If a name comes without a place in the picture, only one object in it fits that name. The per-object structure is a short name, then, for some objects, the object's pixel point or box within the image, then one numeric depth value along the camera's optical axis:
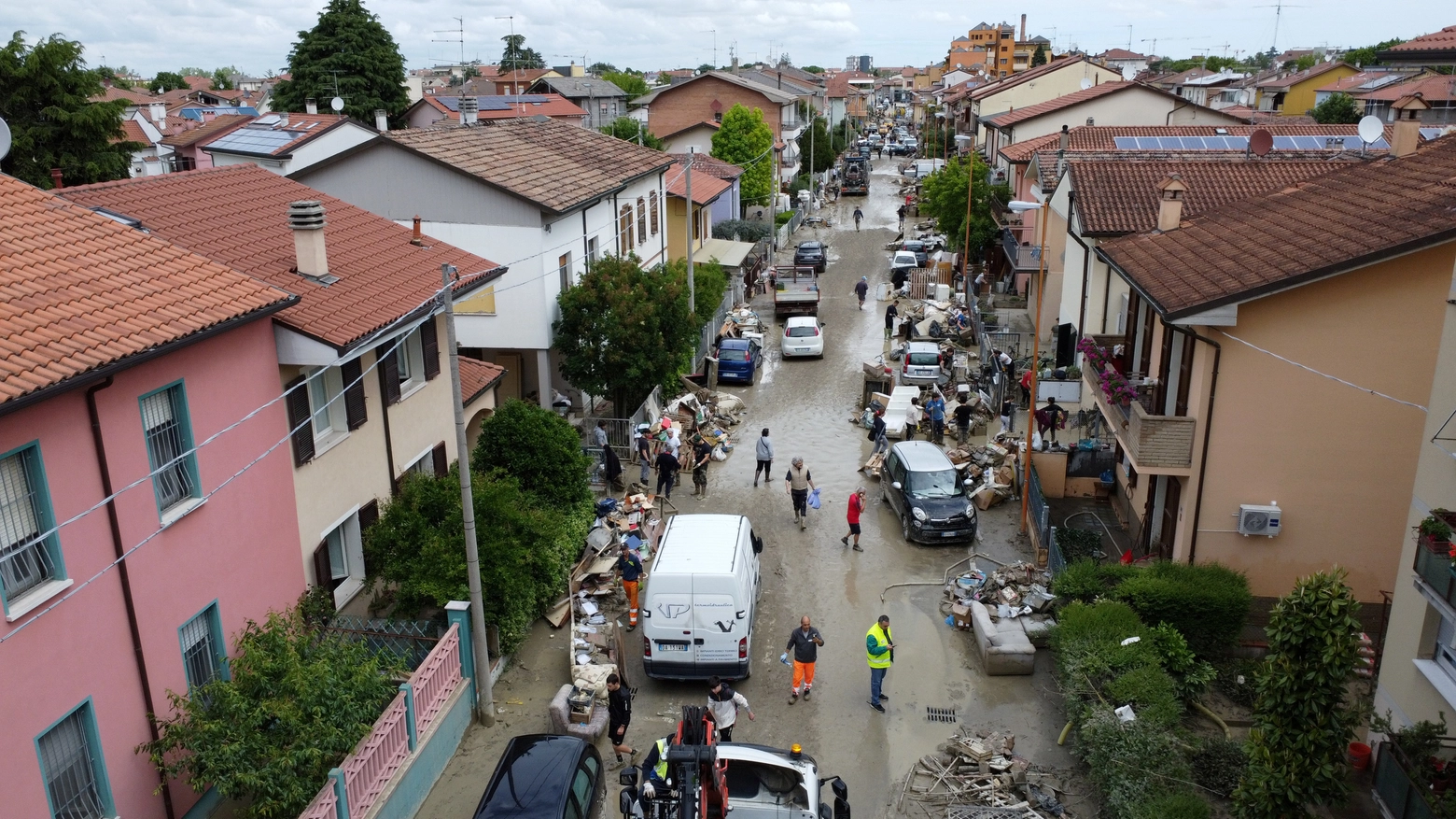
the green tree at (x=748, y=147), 58.62
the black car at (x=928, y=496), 20.28
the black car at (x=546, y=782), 10.88
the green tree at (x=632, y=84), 107.50
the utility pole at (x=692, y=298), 29.40
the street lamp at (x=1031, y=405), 18.91
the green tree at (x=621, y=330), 24.16
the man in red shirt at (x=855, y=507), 19.94
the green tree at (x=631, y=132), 63.62
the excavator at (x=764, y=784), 9.96
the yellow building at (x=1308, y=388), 14.66
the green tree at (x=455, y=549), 14.18
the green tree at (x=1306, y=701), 9.76
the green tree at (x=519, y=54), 124.09
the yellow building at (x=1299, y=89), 78.69
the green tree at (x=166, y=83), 138.75
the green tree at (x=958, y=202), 43.06
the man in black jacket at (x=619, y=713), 13.23
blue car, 32.16
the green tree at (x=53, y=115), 38.94
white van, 14.58
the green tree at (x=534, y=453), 18.30
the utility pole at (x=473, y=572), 12.82
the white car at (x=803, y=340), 34.84
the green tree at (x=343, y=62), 65.06
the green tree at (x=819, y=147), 80.75
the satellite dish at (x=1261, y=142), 26.08
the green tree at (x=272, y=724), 10.08
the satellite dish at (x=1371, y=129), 22.70
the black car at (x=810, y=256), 49.50
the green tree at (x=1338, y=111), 61.19
